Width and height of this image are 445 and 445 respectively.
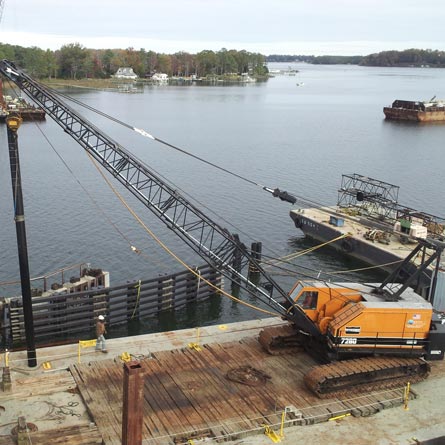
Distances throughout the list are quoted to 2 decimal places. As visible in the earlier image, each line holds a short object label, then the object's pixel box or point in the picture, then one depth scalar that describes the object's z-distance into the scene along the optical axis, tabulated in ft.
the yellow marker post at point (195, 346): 72.41
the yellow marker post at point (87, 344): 71.94
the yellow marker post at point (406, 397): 62.54
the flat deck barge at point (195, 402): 55.57
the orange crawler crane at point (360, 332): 64.69
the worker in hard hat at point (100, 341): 70.79
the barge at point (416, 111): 415.64
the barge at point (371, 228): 127.44
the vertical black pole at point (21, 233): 62.90
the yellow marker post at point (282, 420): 56.29
